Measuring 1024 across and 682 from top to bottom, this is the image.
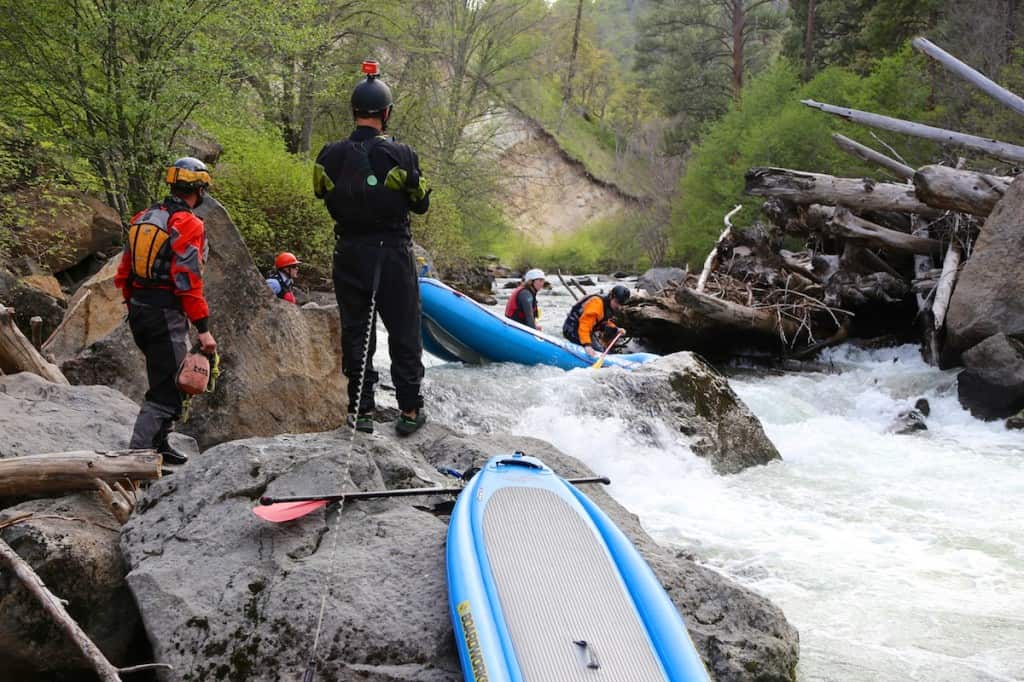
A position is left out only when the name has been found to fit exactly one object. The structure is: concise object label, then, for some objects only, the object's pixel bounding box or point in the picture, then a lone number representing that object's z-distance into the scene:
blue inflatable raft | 9.30
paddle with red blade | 3.25
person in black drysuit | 4.07
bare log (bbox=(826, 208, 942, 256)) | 11.69
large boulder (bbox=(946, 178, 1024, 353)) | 9.62
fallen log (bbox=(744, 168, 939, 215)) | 11.53
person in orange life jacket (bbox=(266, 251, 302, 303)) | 8.59
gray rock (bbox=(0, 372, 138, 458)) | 3.93
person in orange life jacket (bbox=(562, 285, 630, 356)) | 9.89
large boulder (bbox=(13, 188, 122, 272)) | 8.67
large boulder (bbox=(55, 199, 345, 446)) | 5.74
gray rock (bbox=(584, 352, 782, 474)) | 7.35
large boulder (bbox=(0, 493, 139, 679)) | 2.94
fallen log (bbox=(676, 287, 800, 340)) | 11.80
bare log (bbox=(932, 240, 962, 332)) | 10.47
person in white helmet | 10.25
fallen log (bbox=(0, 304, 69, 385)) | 5.00
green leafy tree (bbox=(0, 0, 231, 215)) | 9.09
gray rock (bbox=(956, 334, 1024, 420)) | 8.93
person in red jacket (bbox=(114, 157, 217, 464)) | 4.18
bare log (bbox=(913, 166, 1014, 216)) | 9.84
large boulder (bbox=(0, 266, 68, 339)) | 7.39
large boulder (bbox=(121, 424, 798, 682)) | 2.84
